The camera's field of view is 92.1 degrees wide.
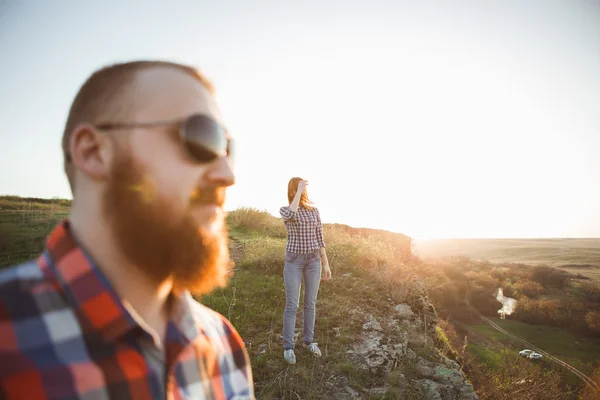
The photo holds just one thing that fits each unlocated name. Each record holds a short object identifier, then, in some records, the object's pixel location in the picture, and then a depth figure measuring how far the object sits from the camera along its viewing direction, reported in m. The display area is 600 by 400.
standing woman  4.55
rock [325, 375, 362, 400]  4.16
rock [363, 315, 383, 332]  6.00
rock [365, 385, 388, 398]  4.25
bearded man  0.67
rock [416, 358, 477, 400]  4.61
